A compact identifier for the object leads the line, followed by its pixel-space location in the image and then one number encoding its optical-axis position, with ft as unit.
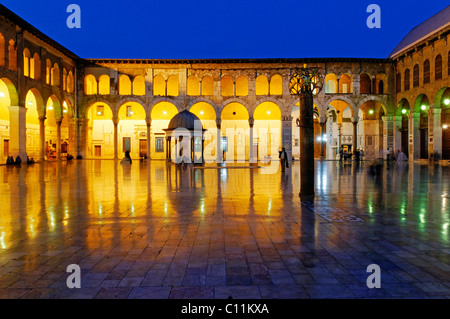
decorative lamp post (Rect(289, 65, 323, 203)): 30.07
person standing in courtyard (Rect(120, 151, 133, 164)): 90.99
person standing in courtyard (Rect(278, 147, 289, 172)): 63.23
